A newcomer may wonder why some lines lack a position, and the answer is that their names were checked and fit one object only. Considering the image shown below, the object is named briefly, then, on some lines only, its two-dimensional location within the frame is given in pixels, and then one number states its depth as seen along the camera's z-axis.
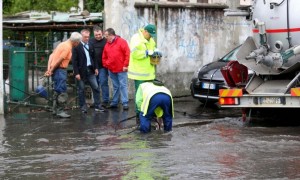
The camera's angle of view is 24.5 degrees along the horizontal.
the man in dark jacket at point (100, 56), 15.52
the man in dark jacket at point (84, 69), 14.51
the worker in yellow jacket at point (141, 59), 13.64
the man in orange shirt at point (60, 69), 14.09
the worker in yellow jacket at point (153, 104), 11.16
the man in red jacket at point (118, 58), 15.24
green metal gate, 15.42
